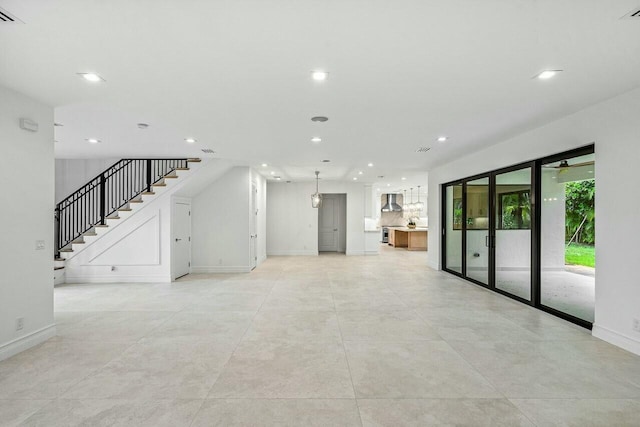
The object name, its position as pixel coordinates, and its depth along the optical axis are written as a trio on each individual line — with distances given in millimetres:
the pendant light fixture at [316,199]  11181
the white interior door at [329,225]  13742
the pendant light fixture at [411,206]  16894
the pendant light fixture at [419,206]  15817
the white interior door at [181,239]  7676
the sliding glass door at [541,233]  4402
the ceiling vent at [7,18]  2164
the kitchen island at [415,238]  14160
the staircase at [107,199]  7348
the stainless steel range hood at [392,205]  17734
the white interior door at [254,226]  9078
